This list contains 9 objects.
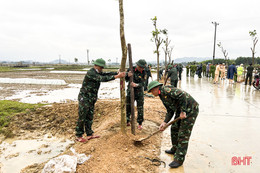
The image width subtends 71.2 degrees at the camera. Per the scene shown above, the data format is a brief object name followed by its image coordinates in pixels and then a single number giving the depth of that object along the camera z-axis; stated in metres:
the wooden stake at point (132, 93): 3.78
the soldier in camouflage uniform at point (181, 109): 3.01
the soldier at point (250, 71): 12.63
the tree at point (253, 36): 15.07
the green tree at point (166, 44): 18.03
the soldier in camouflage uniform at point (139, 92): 4.48
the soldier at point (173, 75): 8.95
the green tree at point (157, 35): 13.25
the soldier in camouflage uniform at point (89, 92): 3.72
